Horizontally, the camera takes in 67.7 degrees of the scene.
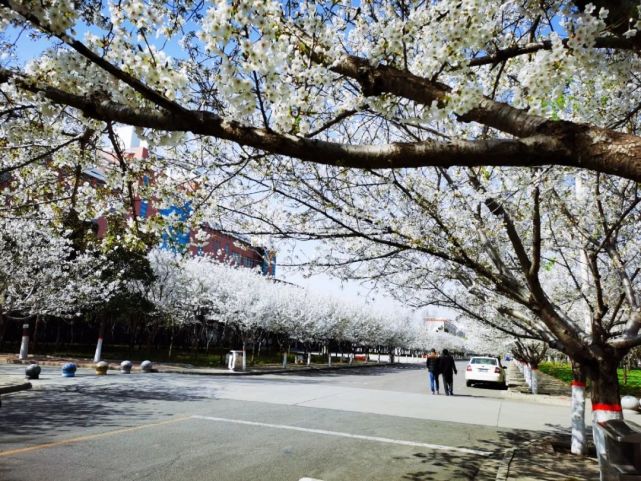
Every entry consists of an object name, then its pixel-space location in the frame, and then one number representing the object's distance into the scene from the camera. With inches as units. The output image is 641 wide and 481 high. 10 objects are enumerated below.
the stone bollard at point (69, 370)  668.7
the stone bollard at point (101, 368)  740.0
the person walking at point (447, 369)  765.3
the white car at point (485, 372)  989.8
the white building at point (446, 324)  6116.6
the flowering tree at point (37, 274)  797.9
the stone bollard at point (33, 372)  609.3
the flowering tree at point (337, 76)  132.3
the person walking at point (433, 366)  781.3
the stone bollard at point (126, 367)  801.6
